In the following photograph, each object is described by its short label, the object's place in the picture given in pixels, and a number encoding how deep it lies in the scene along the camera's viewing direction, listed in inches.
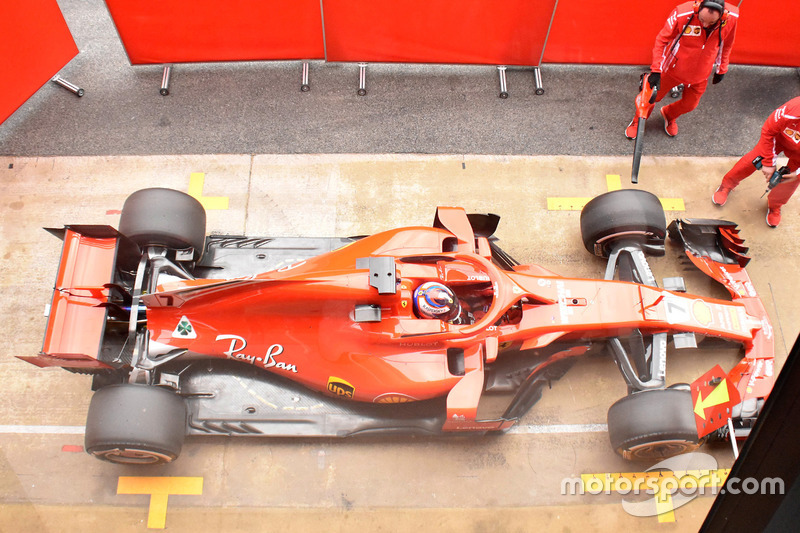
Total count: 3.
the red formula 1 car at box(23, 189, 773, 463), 176.1
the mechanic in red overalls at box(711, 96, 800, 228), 211.5
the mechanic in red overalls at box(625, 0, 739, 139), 216.4
